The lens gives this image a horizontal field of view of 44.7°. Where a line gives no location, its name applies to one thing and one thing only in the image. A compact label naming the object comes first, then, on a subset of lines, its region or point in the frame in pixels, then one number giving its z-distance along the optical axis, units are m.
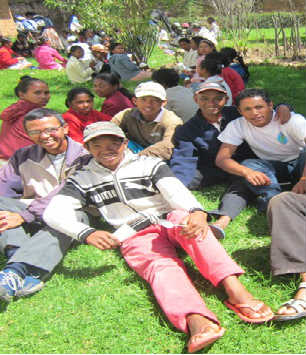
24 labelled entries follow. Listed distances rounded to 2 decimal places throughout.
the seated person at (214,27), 14.95
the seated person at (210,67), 5.97
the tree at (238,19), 11.16
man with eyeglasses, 2.89
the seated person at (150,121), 4.20
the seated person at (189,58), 9.20
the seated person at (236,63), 7.35
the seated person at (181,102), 4.93
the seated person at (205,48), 7.70
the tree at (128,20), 10.41
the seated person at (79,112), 4.73
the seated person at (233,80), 6.20
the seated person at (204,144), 3.85
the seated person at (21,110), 4.73
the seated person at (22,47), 15.71
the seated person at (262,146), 3.37
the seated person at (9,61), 13.03
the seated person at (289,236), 2.38
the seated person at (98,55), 9.73
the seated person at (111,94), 5.48
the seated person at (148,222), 2.33
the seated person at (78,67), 9.89
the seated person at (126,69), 9.63
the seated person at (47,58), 12.80
